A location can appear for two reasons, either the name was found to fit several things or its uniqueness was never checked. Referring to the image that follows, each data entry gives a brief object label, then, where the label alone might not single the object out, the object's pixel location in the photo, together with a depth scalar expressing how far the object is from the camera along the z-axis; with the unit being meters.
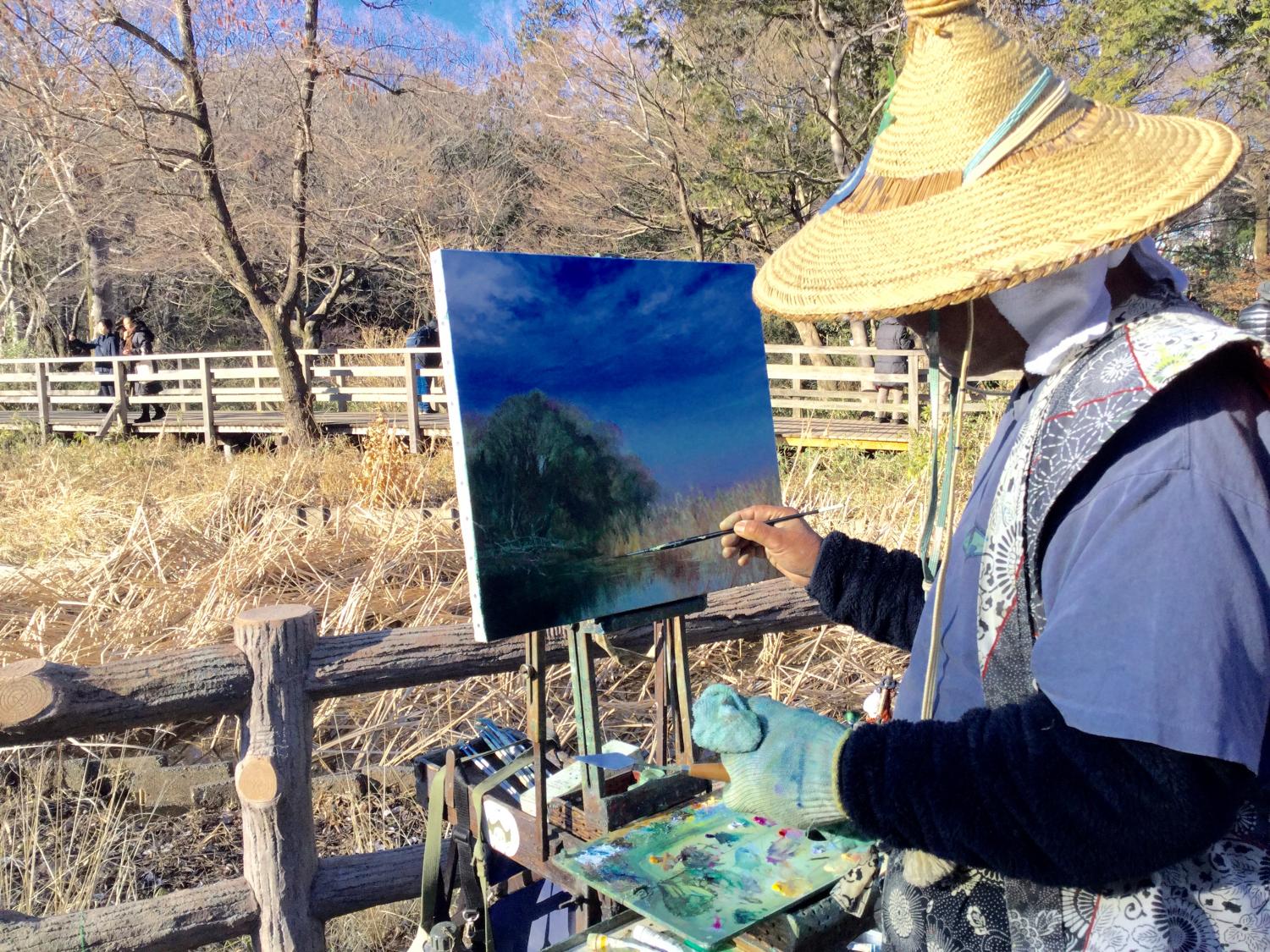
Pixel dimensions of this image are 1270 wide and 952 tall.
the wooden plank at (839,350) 9.51
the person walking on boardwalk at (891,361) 10.52
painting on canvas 1.95
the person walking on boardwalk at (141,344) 14.61
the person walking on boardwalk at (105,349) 15.34
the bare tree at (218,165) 8.38
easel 1.89
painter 0.96
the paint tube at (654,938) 1.54
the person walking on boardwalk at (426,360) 11.86
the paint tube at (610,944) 1.55
